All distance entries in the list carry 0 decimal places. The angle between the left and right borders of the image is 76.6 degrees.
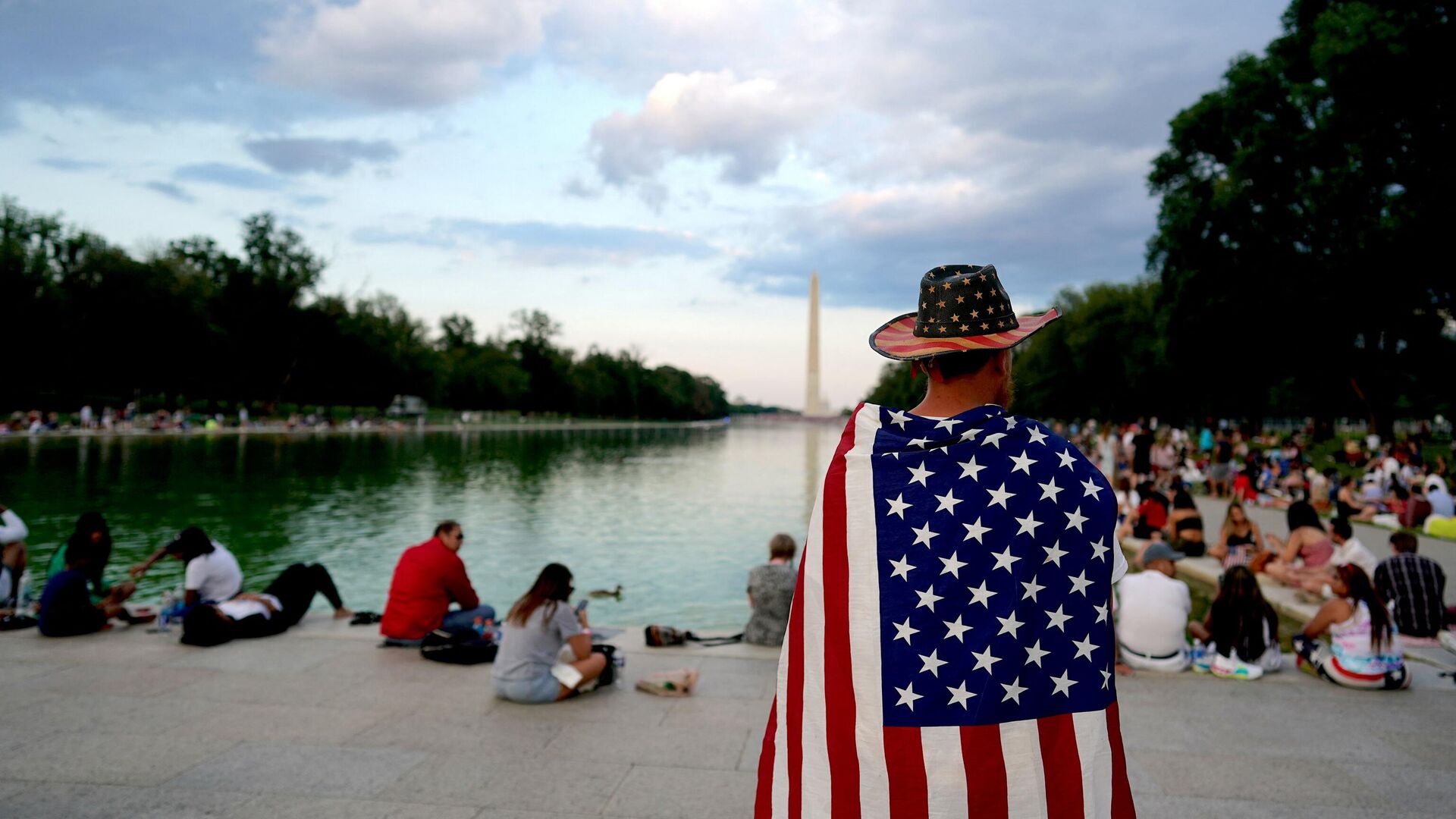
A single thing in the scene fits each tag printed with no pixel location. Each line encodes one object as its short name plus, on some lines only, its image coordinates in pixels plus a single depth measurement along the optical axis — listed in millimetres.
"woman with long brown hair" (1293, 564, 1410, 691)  6547
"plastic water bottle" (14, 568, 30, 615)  8633
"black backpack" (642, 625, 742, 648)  7926
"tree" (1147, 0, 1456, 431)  25234
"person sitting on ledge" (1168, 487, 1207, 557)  13742
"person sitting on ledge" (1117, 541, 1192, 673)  7109
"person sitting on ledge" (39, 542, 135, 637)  7676
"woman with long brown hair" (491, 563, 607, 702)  6141
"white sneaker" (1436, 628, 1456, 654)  7828
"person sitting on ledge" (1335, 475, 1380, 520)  17906
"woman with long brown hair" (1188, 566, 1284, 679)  7035
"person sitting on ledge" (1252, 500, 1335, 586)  10453
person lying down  7602
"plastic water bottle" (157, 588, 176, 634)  8094
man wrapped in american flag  2361
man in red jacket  7664
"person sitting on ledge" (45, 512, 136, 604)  8539
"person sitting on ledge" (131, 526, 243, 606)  8023
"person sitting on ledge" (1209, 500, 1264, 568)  12102
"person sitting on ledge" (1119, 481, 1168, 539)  14586
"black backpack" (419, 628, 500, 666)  7180
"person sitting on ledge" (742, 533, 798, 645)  7887
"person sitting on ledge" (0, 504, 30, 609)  8500
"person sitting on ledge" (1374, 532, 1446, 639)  8094
